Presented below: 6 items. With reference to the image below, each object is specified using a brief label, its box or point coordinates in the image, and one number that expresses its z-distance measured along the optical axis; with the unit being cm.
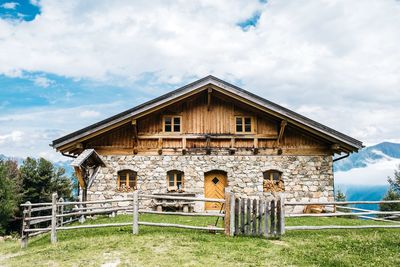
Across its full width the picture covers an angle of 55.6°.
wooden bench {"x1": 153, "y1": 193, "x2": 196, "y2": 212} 1677
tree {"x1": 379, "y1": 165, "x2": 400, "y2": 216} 4364
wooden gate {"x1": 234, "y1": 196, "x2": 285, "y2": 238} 1077
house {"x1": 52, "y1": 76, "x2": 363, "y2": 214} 1758
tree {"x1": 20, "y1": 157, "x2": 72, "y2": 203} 4050
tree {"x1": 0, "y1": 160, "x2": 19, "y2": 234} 3603
